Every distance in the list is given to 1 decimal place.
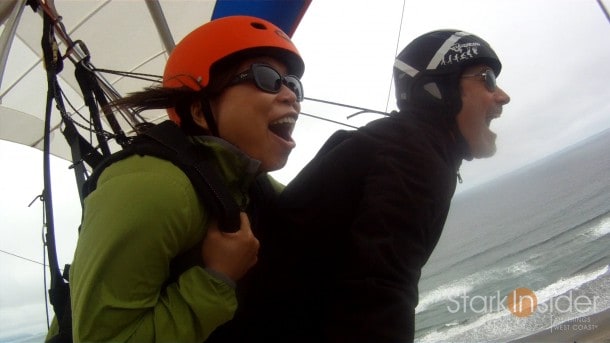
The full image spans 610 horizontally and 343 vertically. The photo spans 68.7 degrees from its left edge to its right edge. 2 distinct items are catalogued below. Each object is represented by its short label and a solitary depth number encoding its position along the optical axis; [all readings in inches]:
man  46.8
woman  42.7
